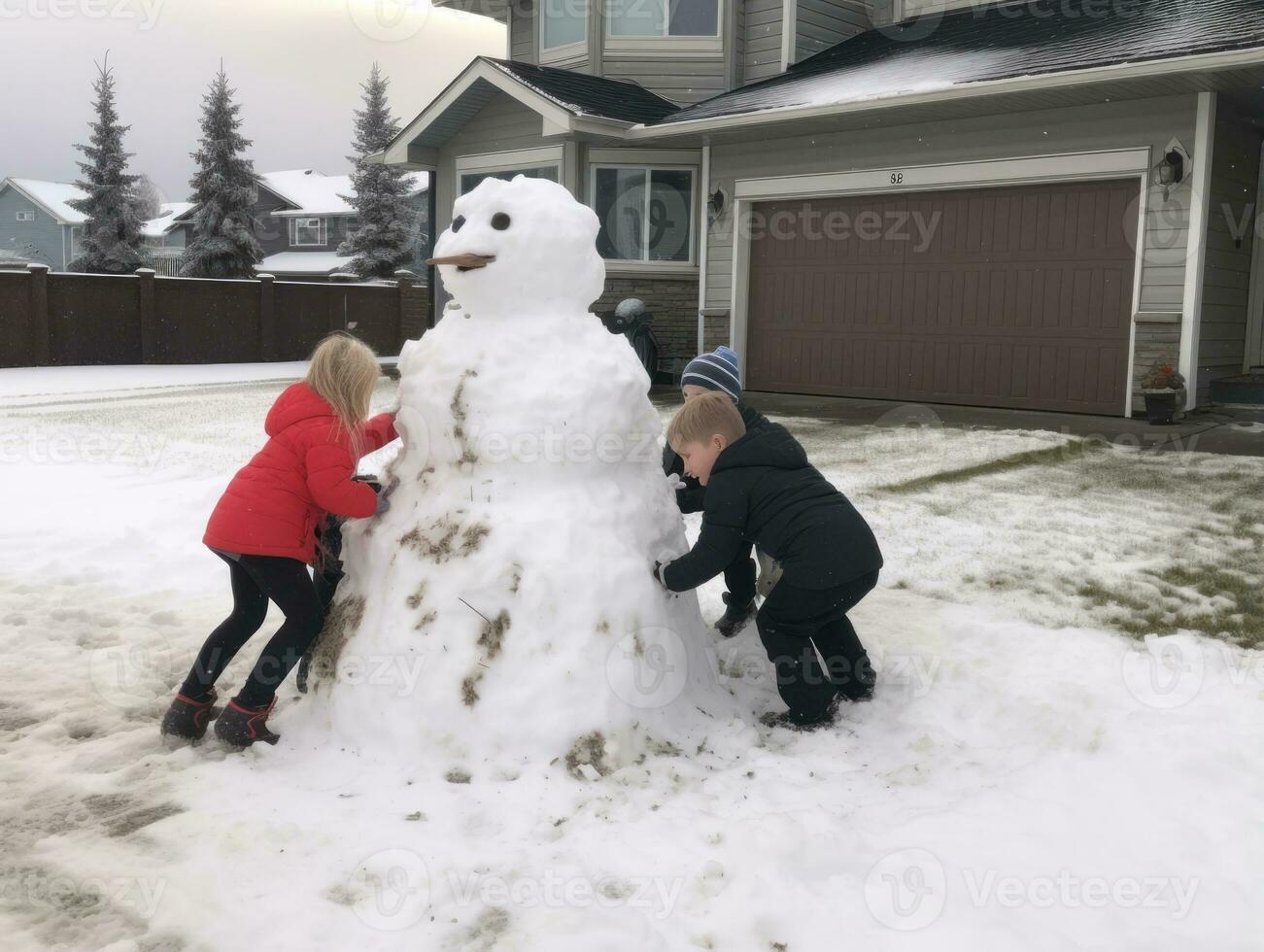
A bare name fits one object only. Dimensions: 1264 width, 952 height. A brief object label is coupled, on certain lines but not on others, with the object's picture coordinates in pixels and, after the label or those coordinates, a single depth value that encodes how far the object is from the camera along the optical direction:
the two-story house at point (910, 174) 9.45
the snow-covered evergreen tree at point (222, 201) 30.17
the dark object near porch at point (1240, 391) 9.98
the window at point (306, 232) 44.06
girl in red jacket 3.08
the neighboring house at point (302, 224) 43.09
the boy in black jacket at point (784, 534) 3.17
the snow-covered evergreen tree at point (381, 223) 32.81
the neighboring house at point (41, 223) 46.62
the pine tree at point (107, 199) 30.84
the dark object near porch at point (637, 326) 12.58
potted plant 9.30
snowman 2.95
